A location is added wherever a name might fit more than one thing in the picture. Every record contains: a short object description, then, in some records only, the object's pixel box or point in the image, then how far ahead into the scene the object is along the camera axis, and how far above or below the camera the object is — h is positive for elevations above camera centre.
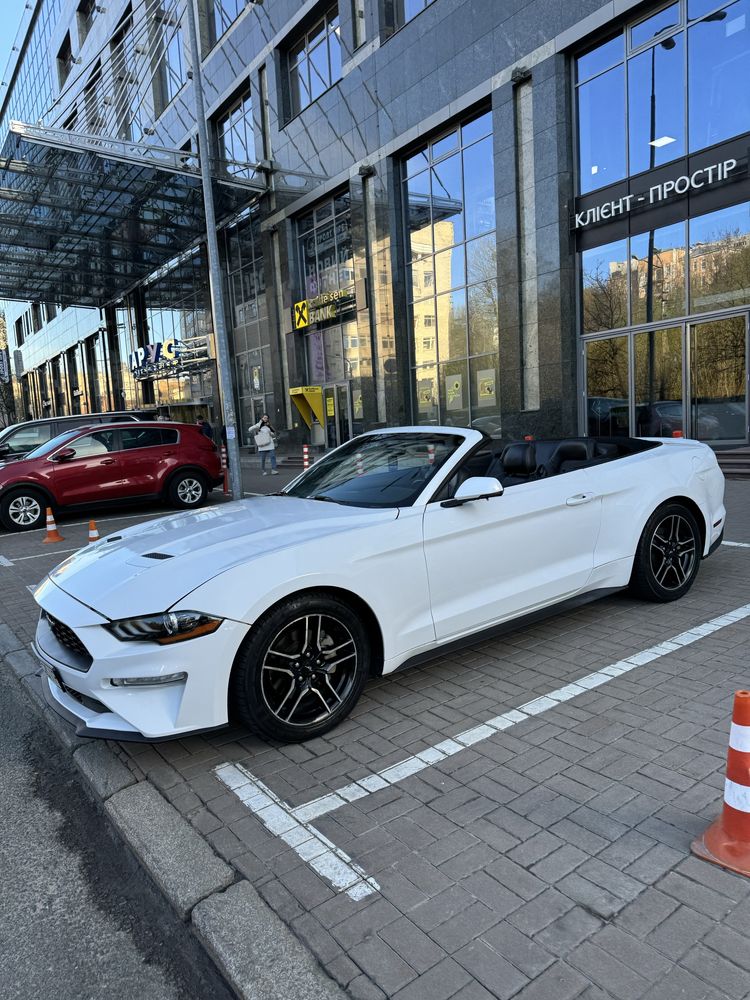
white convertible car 3.03 -0.84
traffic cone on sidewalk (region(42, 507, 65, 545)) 9.90 -1.44
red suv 11.23 -0.70
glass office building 13.31 +5.32
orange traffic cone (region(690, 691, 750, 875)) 2.26 -1.38
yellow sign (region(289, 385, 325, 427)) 24.44 +0.66
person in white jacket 18.92 -0.44
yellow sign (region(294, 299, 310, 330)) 24.22 +3.73
